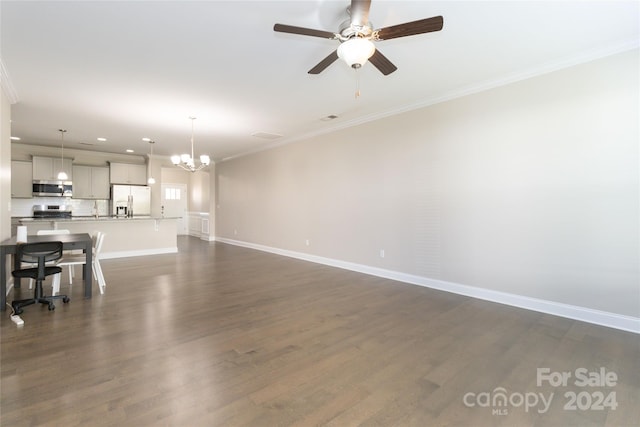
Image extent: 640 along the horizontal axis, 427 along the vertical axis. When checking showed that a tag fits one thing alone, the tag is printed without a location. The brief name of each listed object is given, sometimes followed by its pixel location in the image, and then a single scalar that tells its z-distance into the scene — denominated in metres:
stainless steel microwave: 6.95
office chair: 3.23
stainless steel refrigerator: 8.10
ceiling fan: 1.94
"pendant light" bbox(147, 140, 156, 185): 7.01
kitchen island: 5.89
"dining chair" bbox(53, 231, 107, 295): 3.77
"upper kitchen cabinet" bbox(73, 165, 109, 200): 7.59
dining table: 3.26
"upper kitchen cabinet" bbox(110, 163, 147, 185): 8.09
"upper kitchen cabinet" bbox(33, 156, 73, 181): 6.97
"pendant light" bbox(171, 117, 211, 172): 5.43
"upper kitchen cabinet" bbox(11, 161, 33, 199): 6.75
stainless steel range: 7.23
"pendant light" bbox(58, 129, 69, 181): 6.00
